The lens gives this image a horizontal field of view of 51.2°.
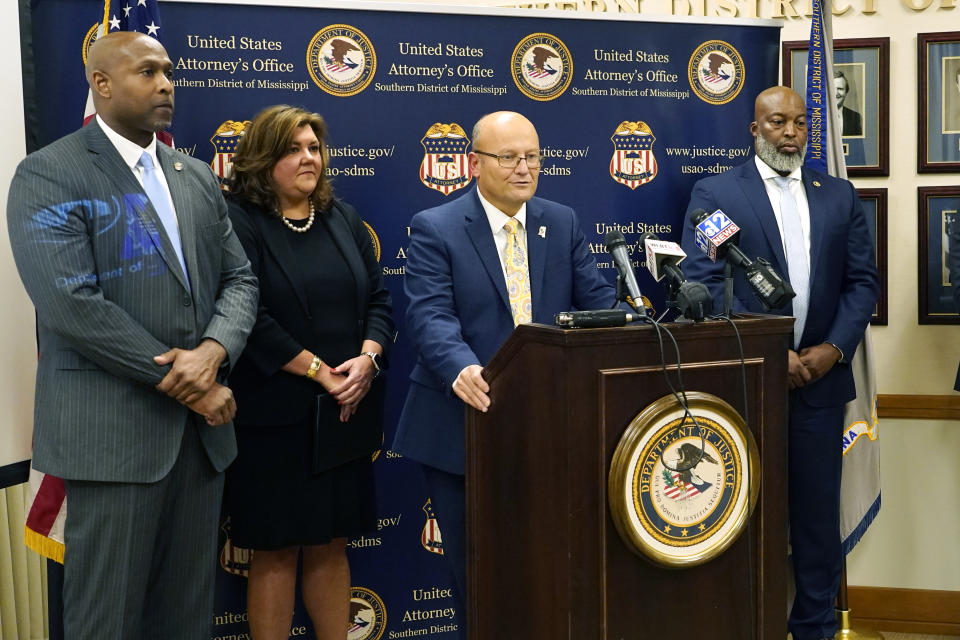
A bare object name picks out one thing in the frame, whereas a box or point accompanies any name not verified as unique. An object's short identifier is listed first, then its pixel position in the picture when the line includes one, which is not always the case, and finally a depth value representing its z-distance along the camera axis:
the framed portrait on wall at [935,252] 4.03
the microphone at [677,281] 2.12
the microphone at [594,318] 2.04
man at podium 2.74
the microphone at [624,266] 2.11
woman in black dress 3.06
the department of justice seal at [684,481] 2.04
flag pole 3.74
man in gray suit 2.45
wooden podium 2.04
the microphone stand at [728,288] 2.22
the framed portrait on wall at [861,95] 4.07
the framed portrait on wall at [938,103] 4.01
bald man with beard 3.48
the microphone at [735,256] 2.26
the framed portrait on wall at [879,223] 4.08
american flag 2.96
